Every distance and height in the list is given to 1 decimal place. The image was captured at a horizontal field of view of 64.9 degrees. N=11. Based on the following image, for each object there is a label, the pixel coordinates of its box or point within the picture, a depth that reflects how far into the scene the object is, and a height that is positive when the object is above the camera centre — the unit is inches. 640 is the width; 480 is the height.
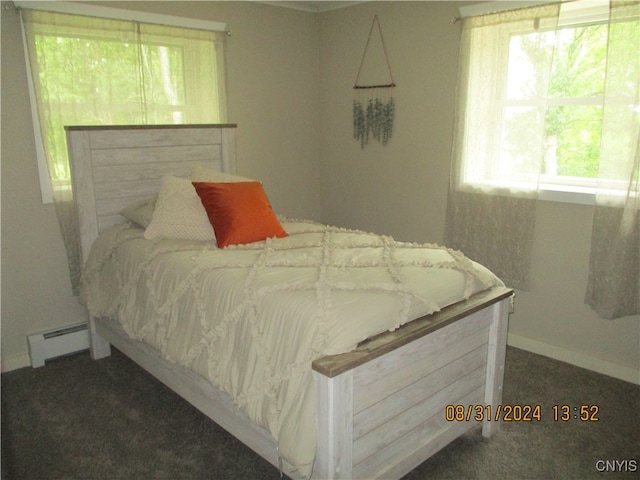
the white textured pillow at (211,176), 116.0 -10.7
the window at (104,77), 110.2 +12.5
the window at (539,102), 109.8 +6.0
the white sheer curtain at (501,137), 112.4 -2.1
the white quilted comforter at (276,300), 64.9 -25.3
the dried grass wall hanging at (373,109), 145.6 +5.9
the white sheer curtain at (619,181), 97.0 -10.4
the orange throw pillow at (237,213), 99.4 -16.7
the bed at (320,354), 63.4 -32.8
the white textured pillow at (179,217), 104.3 -18.0
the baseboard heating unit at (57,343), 115.2 -48.8
